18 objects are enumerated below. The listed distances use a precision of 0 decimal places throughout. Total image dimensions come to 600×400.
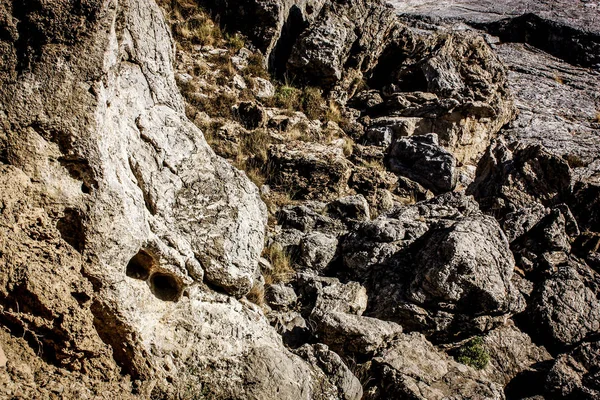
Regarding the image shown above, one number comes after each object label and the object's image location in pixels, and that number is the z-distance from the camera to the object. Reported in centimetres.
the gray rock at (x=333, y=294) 549
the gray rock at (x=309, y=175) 777
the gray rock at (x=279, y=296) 544
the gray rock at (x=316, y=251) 635
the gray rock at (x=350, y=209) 728
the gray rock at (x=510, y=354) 549
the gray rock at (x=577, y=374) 491
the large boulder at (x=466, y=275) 548
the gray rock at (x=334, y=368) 416
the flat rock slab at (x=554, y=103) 1266
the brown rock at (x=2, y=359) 280
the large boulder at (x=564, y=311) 604
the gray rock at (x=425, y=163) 912
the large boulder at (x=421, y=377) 450
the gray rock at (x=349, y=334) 491
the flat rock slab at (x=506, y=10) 2031
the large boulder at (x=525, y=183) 887
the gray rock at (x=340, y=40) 1082
